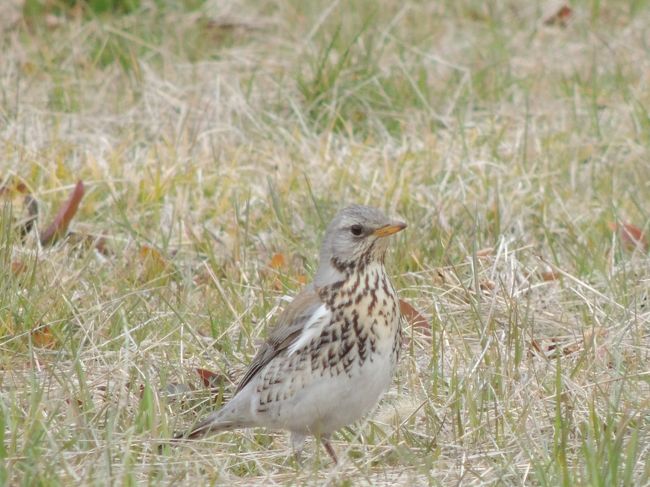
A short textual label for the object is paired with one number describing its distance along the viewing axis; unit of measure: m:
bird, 9.02
